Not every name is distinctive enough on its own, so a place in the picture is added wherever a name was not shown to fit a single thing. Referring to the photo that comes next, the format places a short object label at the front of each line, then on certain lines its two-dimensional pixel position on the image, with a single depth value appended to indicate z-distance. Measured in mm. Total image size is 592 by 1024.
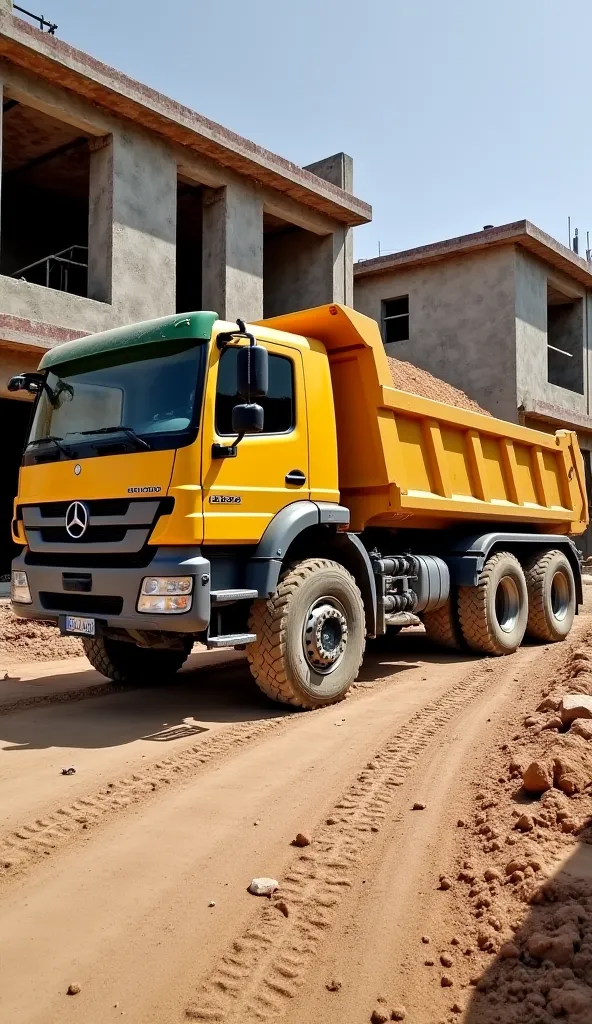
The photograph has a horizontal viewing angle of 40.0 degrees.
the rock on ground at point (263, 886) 3074
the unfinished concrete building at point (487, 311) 18672
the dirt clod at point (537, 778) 3863
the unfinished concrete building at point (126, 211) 10891
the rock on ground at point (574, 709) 4887
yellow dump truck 5434
